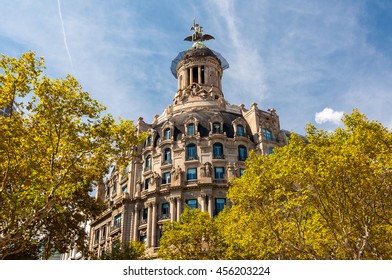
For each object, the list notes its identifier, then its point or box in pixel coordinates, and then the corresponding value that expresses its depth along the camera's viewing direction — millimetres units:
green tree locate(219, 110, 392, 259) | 15500
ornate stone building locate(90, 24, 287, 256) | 37344
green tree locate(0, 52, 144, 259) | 13367
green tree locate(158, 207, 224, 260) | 26594
